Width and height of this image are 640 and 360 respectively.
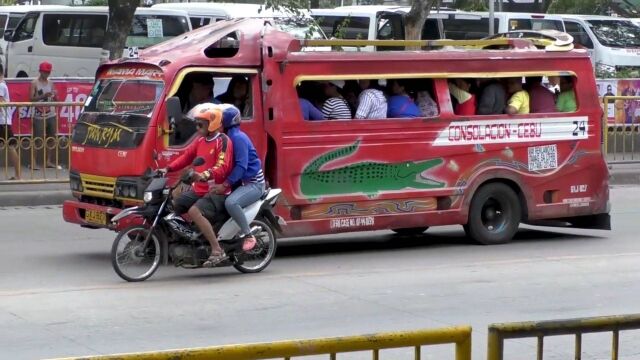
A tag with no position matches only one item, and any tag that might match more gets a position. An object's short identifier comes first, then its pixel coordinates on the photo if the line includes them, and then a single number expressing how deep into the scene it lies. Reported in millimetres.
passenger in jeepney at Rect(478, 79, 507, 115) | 13203
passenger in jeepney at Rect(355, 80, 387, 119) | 12398
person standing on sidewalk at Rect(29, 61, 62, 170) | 16891
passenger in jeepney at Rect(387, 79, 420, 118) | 12648
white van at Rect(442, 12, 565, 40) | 29619
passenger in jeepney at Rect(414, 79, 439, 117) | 12828
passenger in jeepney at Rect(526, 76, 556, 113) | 13594
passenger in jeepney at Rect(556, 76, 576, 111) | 13688
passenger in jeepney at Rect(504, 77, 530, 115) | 13273
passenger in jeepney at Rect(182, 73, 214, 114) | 11875
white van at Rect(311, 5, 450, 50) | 28859
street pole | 27931
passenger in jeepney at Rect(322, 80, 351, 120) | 12312
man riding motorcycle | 10938
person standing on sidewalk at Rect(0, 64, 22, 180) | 16609
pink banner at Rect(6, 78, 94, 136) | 19453
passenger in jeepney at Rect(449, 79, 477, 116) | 13016
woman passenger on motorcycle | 11023
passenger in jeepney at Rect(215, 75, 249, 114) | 12039
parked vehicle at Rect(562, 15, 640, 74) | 29578
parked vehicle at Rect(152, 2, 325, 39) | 28938
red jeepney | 11719
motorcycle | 10758
